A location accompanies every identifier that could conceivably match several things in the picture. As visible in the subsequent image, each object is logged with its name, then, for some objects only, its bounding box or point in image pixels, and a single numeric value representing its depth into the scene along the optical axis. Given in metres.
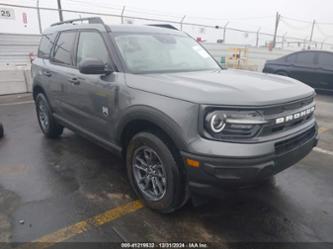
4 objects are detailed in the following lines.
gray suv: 2.31
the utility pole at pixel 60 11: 11.60
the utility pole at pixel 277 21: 26.07
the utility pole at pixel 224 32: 18.44
